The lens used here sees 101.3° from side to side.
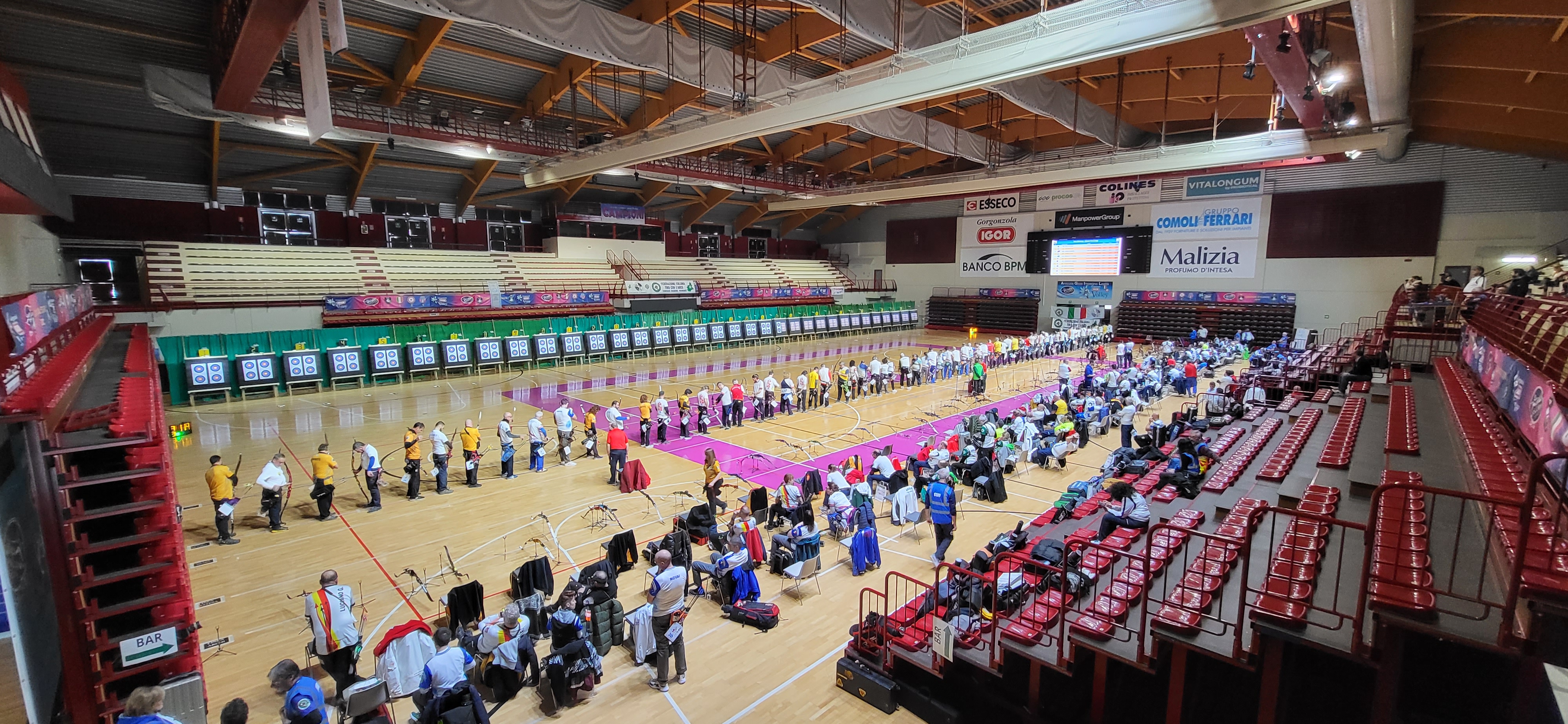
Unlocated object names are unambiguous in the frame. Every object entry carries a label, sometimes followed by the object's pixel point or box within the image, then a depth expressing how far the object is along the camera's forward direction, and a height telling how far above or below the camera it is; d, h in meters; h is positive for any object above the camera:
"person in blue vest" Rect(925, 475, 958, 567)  8.99 -3.16
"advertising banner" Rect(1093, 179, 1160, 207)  34.12 +4.99
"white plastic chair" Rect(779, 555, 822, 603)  8.17 -3.61
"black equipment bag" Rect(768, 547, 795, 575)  8.55 -3.67
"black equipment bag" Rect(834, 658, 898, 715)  6.16 -3.87
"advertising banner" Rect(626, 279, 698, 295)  32.84 +0.05
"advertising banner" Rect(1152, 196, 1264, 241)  31.58 +3.24
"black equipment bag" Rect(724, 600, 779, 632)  7.50 -3.82
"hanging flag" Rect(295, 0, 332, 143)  8.05 +2.69
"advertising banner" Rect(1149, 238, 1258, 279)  32.00 +1.28
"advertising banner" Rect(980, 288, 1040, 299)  39.19 -0.49
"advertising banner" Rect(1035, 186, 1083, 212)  36.78 +4.99
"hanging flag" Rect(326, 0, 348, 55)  6.82 +2.82
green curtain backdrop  19.30 -1.59
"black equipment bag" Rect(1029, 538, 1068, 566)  7.07 -2.96
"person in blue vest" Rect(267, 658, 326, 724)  4.84 -3.12
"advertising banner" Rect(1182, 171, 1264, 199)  31.12 +4.89
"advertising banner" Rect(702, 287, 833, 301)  36.16 -0.31
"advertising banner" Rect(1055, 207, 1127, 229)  35.50 +3.76
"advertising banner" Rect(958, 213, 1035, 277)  39.47 +2.60
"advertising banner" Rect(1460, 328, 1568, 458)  5.85 -1.33
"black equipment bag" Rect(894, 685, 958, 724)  5.97 -3.95
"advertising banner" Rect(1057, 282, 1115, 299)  36.81 -0.33
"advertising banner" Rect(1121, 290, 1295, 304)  31.09 -0.66
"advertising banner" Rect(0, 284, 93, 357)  7.42 -0.31
